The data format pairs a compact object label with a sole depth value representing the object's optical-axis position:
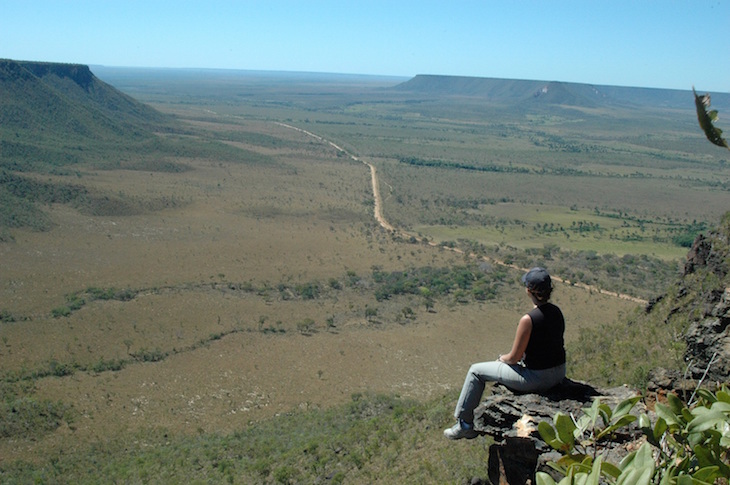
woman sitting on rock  4.81
